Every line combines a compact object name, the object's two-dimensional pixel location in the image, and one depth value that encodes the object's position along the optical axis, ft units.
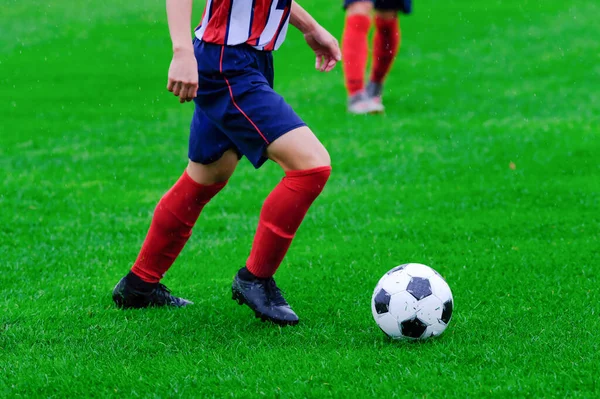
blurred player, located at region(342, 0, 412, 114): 64.34
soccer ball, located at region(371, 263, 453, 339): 23.53
